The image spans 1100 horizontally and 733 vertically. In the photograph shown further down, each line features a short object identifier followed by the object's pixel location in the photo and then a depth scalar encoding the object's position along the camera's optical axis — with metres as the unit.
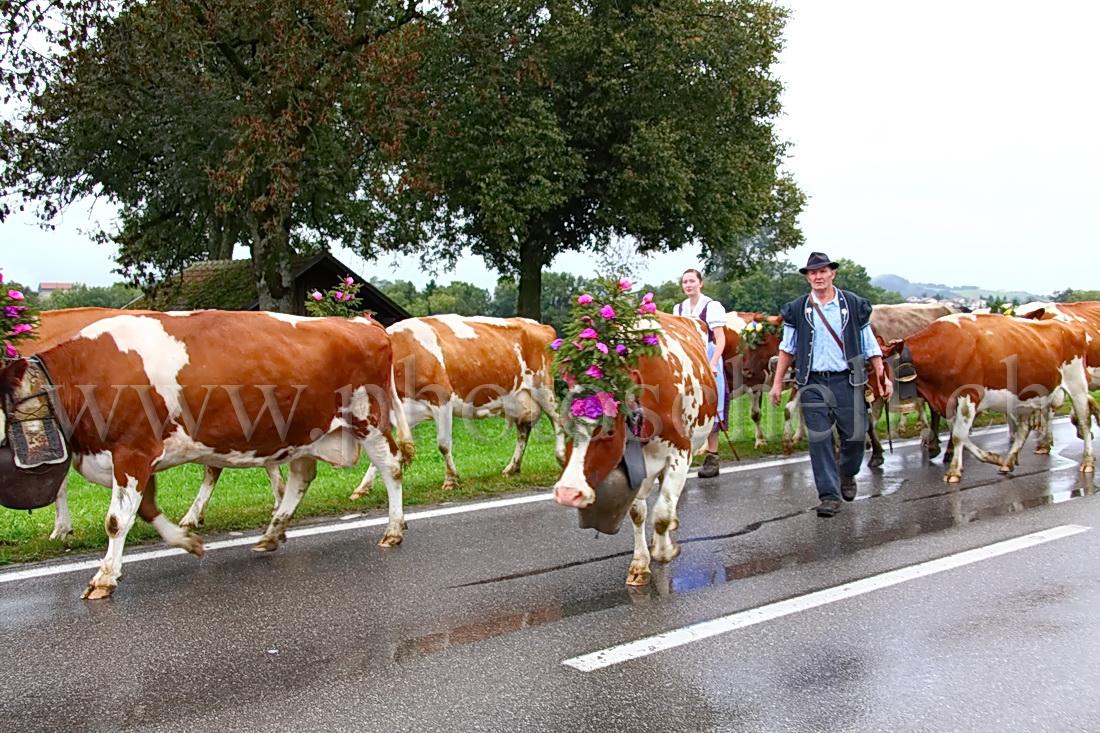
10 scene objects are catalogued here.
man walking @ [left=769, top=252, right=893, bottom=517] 8.34
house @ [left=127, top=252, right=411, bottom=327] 27.20
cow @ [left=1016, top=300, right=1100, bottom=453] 14.05
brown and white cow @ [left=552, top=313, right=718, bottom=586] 6.12
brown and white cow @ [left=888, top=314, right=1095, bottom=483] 11.05
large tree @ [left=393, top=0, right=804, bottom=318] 24.77
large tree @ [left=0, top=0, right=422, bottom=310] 19.61
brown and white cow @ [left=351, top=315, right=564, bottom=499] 11.33
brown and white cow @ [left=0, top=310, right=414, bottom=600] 6.62
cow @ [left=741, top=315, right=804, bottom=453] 14.42
